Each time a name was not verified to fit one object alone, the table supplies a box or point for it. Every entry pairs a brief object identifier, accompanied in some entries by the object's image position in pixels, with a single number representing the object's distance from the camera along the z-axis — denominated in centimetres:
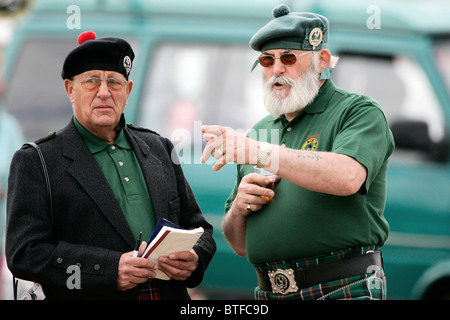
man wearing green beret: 567
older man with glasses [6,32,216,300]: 563
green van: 1074
